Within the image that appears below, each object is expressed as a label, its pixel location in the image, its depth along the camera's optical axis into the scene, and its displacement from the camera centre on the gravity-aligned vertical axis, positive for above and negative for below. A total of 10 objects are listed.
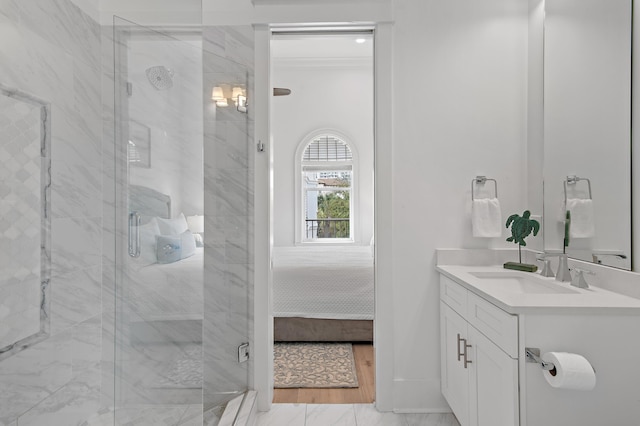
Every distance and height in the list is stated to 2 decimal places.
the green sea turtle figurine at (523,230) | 2.20 -0.11
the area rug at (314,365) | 2.75 -1.16
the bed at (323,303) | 3.37 -0.79
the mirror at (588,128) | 1.71 +0.39
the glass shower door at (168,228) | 1.66 -0.09
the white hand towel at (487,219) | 2.37 -0.05
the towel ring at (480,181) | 2.45 +0.18
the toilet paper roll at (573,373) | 1.31 -0.53
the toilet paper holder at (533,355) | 1.43 -0.51
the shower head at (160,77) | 1.69 +0.56
